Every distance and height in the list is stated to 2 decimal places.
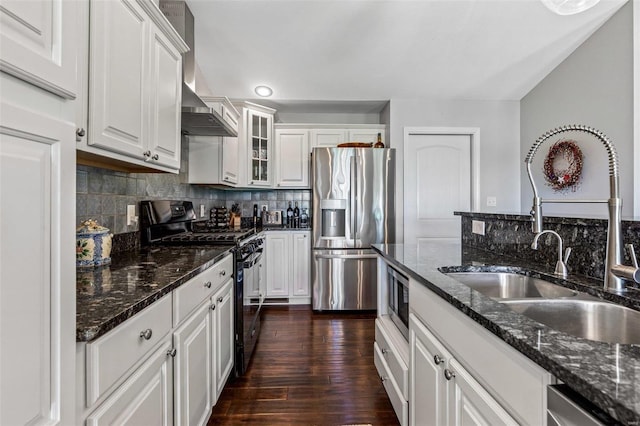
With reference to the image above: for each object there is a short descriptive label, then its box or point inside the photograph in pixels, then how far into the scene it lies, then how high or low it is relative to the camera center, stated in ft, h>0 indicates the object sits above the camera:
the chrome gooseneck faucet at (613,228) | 3.24 -0.15
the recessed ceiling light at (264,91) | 11.45 +4.59
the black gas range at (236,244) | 6.57 -0.74
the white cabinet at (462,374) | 2.06 -1.41
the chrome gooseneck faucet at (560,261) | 3.94 -0.62
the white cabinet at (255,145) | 11.29 +2.55
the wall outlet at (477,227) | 6.34 -0.28
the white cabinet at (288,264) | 11.68 -1.99
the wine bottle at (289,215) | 13.20 -0.15
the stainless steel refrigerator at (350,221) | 11.05 -0.31
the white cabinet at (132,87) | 3.53 +1.72
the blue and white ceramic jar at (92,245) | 4.31 -0.50
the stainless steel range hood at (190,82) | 6.59 +3.22
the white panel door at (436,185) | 12.27 +1.13
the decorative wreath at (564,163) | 10.20 +1.69
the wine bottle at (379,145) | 11.73 +2.61
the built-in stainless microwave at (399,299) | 5.13 -1.59
